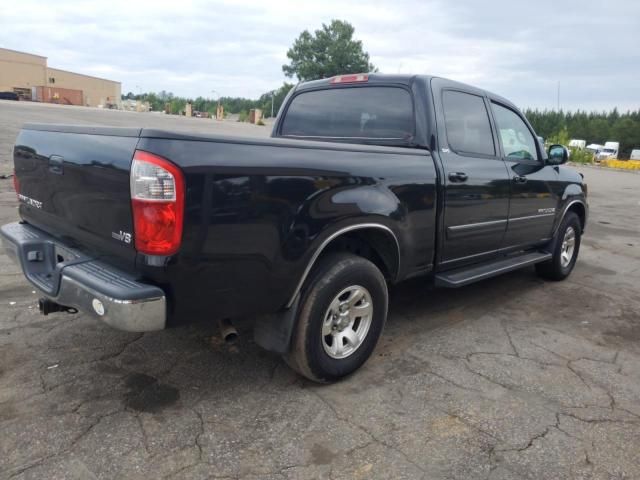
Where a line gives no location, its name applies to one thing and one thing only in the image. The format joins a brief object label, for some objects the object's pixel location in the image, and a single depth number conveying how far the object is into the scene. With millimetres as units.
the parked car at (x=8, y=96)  61269
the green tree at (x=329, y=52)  73188
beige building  75000
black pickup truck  2373
